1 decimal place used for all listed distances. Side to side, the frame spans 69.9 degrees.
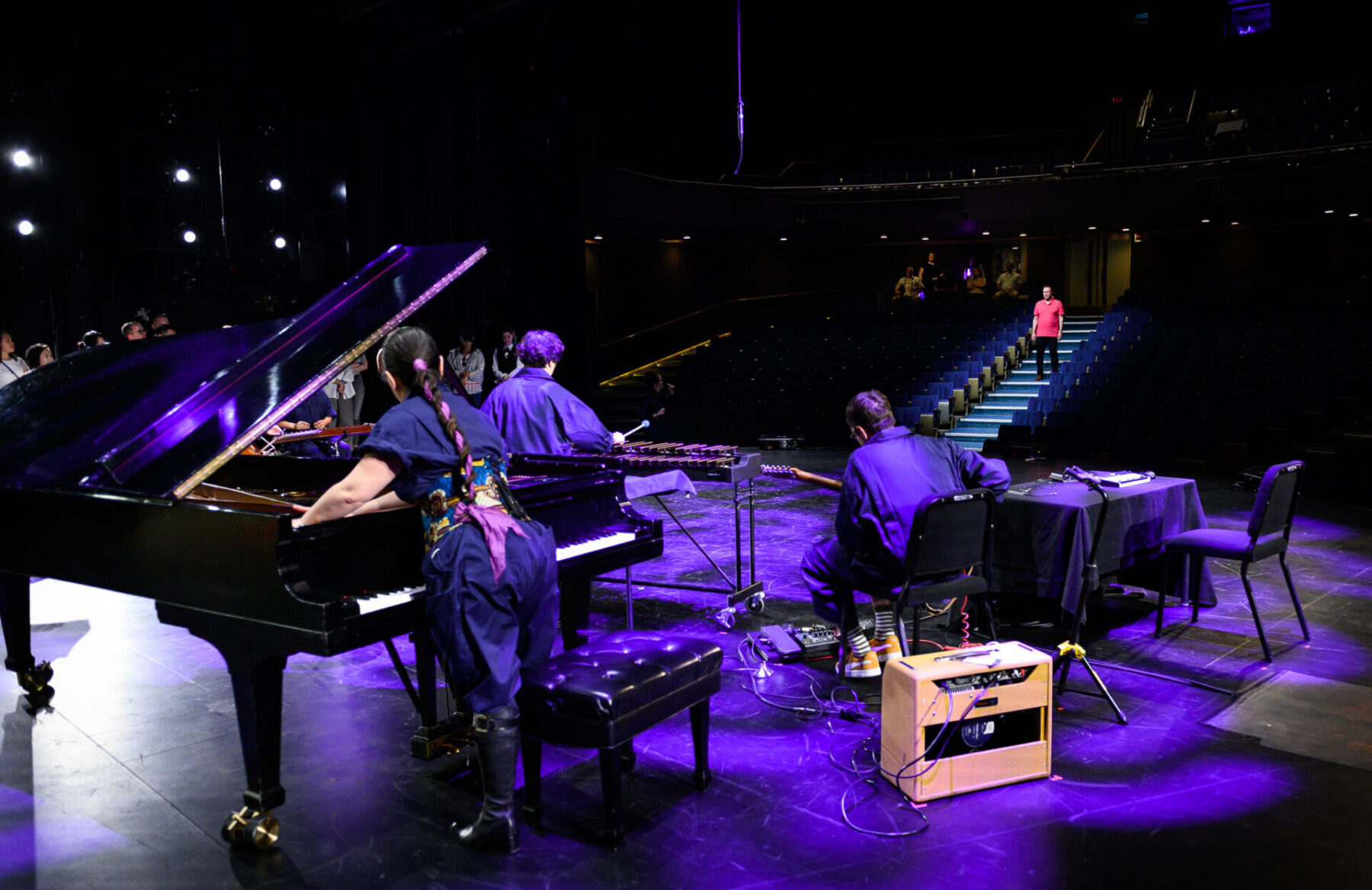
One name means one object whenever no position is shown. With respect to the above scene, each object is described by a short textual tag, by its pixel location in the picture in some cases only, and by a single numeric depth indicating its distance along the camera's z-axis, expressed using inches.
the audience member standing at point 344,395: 362.3
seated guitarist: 137.5
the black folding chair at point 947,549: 131.0
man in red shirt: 493.0
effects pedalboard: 161.3
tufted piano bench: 96.5
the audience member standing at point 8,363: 282.4
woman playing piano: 96.0
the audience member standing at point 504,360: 433.4
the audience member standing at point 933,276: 786.2
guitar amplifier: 107.7
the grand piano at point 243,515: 96.2
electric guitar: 149.4
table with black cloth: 156.9
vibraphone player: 167.5
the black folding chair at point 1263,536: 155.7
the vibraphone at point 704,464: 171.0
